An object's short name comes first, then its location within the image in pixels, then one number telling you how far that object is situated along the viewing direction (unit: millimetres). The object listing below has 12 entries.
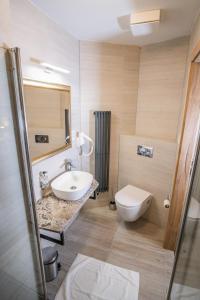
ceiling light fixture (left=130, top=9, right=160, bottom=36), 1501
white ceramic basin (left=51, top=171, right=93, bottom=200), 1626
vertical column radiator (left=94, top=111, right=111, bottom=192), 2396
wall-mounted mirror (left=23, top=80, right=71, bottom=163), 1596
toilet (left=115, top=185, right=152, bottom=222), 2105
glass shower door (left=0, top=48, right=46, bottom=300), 845
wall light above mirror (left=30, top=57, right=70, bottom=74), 1502
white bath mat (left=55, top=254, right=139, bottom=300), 1525
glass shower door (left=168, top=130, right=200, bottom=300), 886
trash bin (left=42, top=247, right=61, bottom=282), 1599
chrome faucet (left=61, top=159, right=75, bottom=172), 2159
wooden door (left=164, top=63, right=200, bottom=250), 1557
